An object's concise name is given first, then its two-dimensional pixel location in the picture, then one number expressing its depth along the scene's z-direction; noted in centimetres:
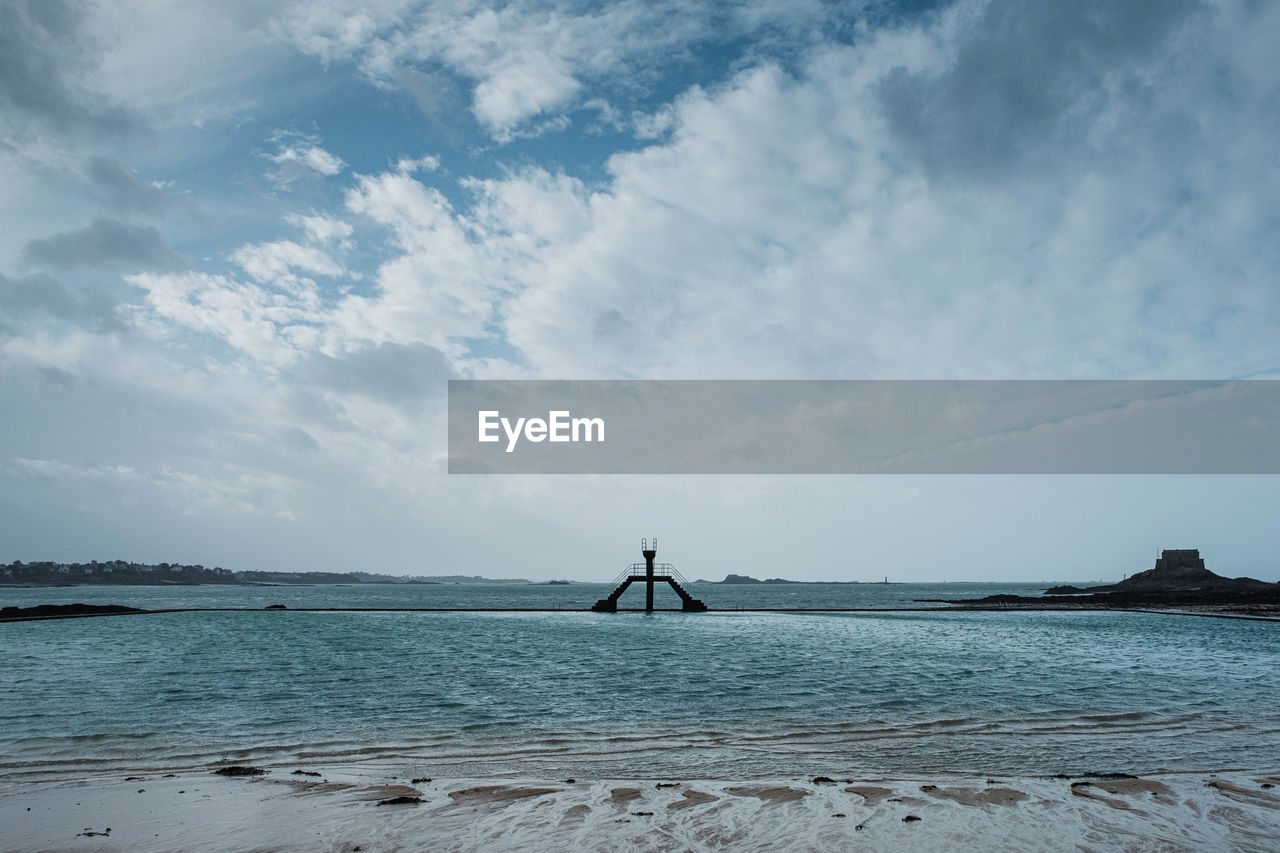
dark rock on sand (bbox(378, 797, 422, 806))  1159
